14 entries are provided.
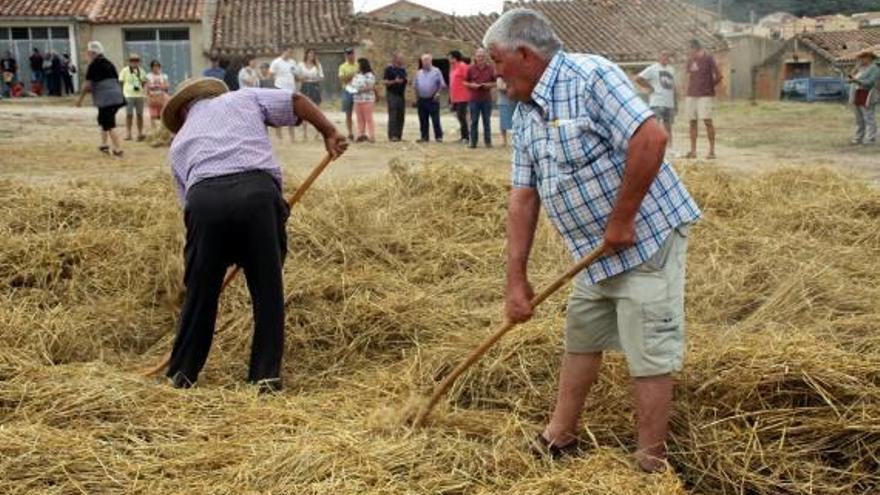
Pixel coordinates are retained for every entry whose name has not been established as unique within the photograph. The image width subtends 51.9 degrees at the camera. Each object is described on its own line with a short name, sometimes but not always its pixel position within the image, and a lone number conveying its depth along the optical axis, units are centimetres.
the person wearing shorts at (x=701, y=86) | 1116
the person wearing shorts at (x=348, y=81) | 1440
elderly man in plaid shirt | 259
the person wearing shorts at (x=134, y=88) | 1346
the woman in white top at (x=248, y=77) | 1391
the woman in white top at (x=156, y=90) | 1366
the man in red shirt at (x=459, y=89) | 1431
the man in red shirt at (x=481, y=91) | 1353
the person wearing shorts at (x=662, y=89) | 1102
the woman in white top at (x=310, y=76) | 1468
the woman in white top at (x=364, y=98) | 1407
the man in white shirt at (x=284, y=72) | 1407
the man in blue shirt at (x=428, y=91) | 1430
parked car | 3148
